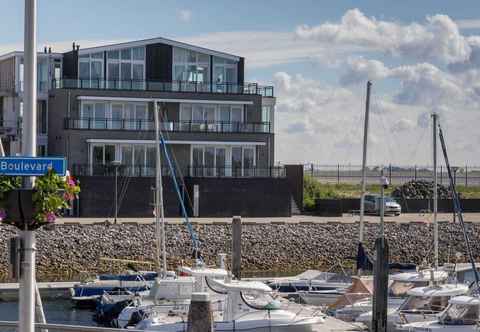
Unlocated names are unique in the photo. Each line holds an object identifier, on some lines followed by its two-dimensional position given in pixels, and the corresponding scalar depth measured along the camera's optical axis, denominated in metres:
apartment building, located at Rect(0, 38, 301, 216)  72.12
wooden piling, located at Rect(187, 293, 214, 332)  21.16
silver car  75.81
